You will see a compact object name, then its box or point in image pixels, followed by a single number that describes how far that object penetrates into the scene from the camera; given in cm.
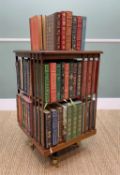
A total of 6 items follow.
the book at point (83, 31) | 128
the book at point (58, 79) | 113
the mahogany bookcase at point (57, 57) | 107
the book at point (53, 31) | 117
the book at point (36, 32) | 127
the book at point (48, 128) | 111
